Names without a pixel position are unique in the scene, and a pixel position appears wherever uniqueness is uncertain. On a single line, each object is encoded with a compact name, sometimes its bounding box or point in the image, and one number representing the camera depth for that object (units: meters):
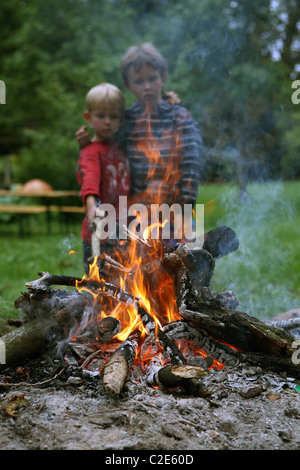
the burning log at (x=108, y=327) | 2.60
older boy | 3.75
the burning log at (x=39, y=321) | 2.59
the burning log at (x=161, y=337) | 2.42
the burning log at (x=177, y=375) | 2.23
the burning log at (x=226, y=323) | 2.48
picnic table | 9.39
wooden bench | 9.30
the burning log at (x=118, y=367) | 2.16
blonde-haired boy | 3.66
